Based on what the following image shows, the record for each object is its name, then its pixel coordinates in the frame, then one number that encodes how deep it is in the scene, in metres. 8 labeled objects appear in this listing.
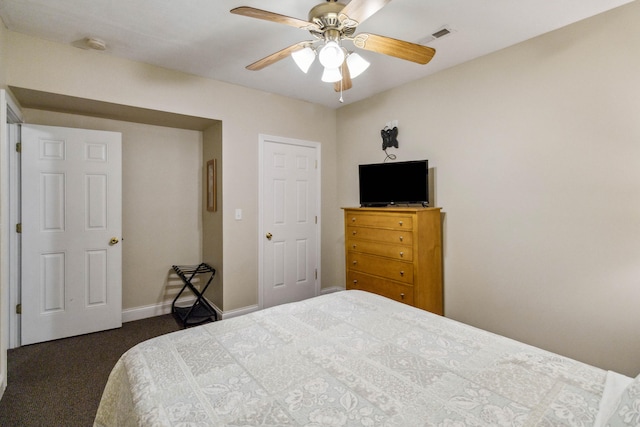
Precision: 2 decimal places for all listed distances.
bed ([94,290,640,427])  0.91
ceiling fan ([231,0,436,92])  1.54
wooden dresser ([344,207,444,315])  2.75
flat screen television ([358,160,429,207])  2.96
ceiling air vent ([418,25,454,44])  2.28
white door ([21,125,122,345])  2.79
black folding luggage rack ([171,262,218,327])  3.32
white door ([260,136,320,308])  3.67
